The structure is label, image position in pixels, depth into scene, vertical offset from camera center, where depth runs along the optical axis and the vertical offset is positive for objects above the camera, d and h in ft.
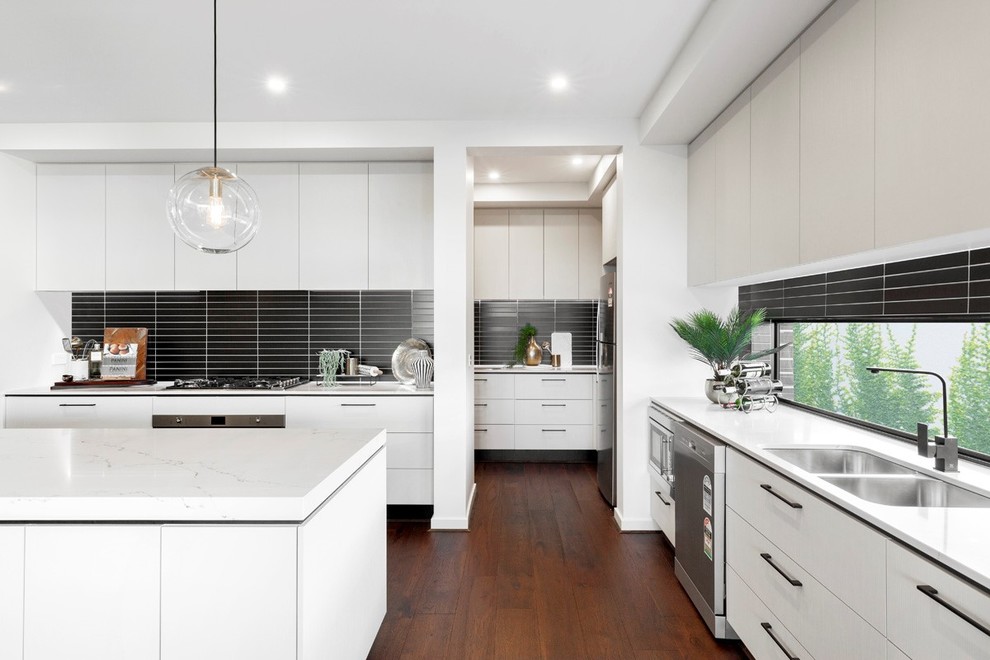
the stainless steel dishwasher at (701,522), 7.41 -2.75
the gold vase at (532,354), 17.71 -0.79
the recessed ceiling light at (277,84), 9.52 +4.22
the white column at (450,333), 11.41 -0.09
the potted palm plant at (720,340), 9.80 -0.17
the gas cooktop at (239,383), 12.09 -1.24
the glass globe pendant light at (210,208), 6.70 +1.45
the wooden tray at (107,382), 12.16 -1.24
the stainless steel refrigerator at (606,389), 12.25 -1.36
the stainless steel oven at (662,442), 9.67 -2.03
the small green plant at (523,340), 17.85 -0.35
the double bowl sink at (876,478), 5.39 -1.58
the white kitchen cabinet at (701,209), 9.99 +2.26
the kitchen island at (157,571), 4.47 -1.97
